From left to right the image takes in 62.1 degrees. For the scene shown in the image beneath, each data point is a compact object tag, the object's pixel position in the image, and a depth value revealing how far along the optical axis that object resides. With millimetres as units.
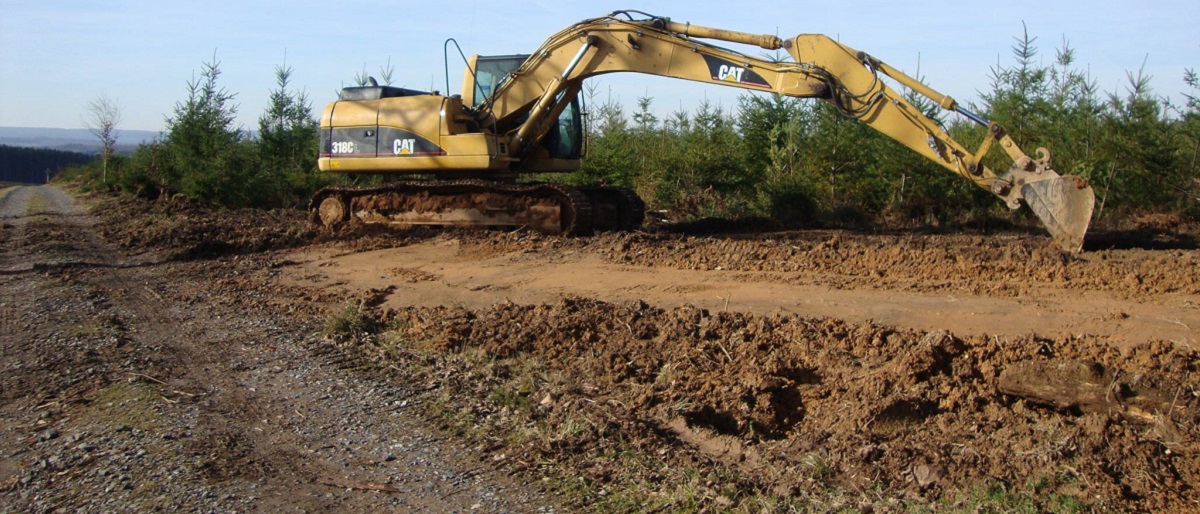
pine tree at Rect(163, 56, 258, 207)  22281
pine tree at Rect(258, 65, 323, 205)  23562
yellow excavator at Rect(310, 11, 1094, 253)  10891
